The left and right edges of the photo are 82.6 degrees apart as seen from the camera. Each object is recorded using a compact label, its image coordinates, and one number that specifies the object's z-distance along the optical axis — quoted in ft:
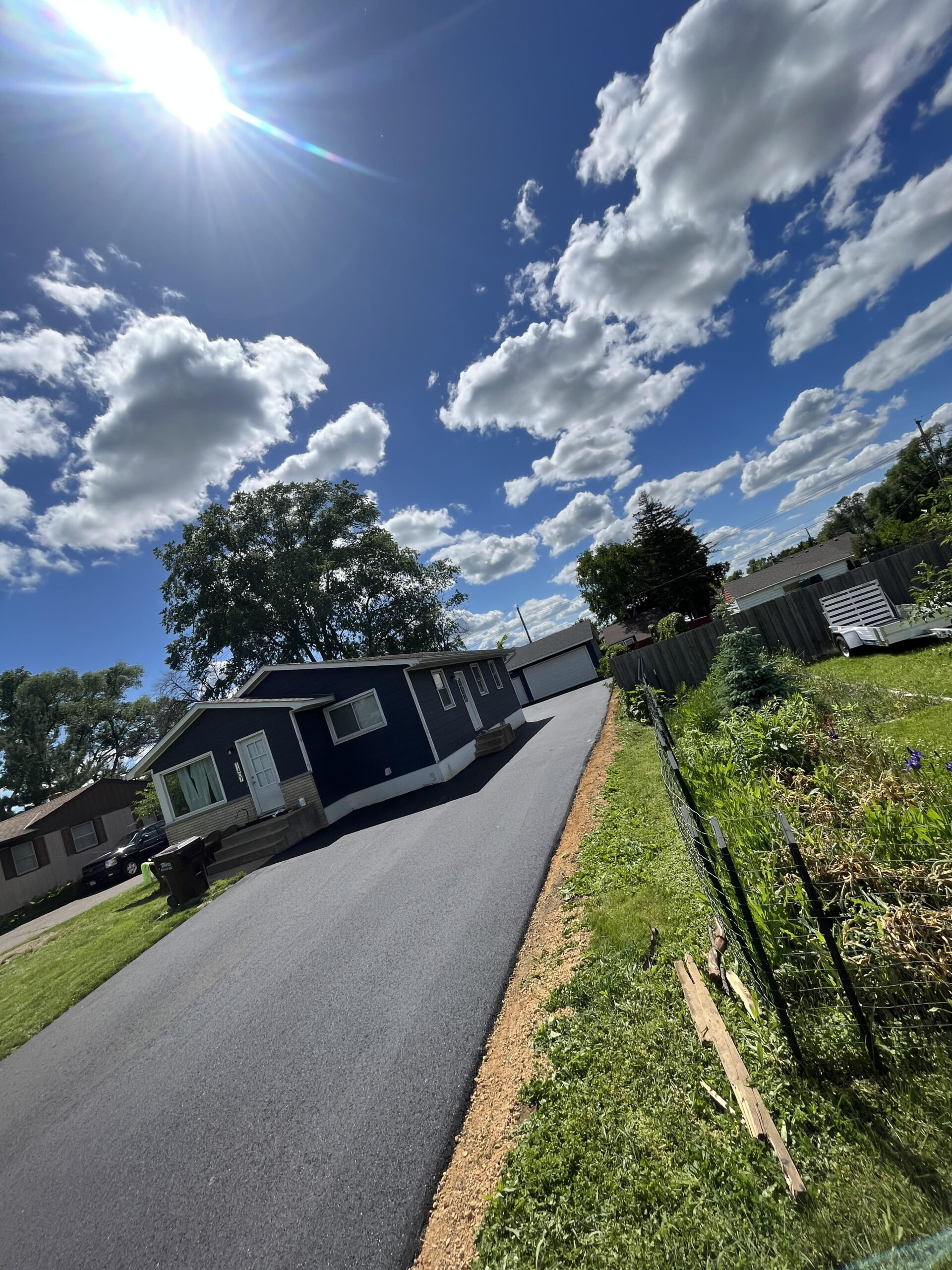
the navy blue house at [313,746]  48.55
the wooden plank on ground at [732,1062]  7.08
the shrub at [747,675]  24.98
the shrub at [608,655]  55.98
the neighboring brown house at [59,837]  79.51
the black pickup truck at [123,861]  69.41
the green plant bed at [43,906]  68.90
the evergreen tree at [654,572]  134.72
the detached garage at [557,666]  117.60
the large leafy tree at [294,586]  93.56
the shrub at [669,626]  49.34
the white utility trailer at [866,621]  35.50
